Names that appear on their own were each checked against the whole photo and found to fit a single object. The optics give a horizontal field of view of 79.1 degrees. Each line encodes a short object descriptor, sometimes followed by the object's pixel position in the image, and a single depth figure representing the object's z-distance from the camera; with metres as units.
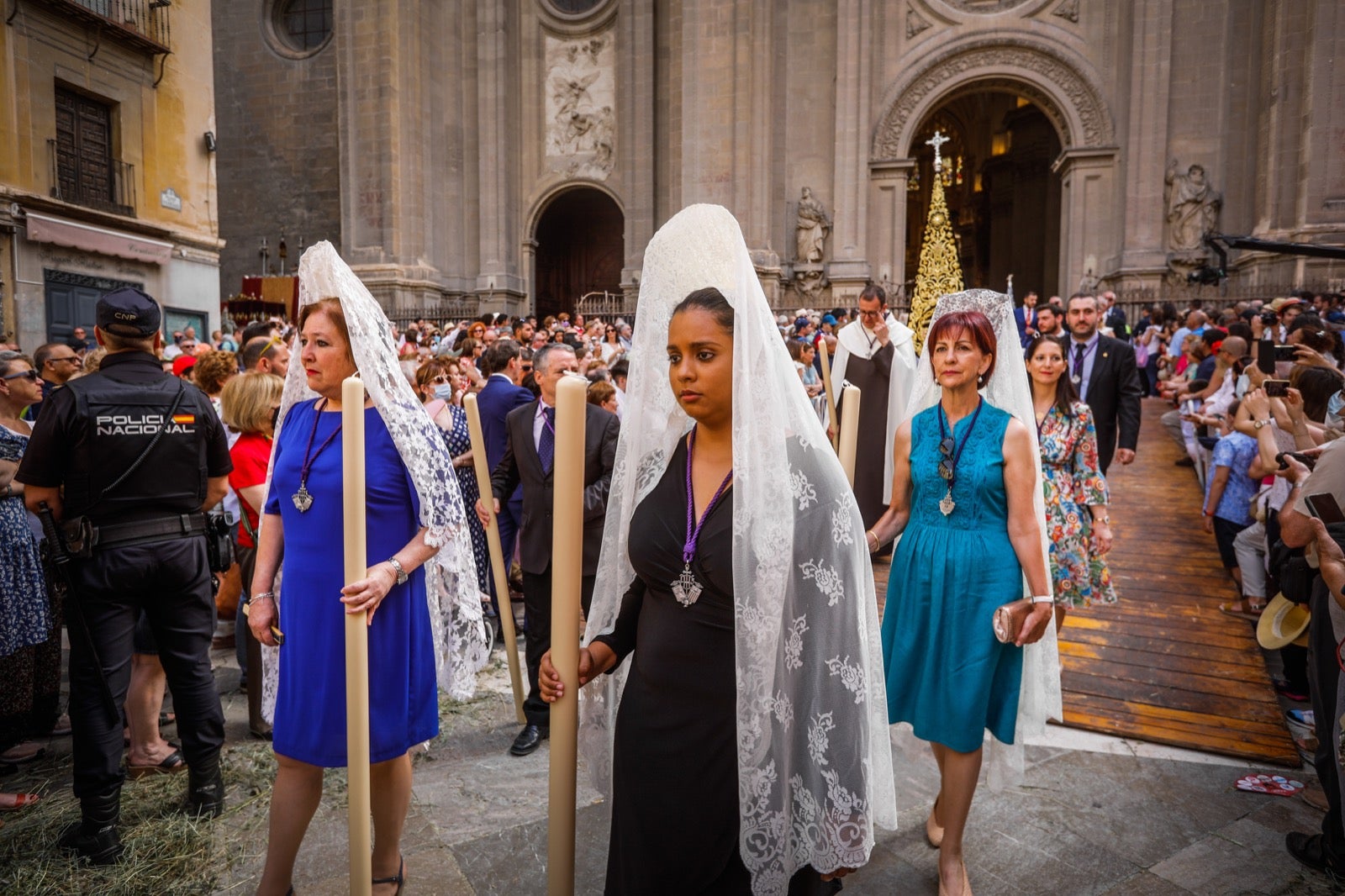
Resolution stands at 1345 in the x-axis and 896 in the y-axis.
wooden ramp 4.33
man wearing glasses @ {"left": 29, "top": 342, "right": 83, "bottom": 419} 5.22
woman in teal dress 2.94
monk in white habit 7.15
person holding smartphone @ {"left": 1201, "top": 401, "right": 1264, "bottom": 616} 6.22
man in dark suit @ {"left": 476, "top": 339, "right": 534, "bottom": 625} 5.74
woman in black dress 1.89
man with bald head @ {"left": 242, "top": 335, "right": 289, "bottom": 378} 4.98
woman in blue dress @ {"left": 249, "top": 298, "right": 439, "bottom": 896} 2.57
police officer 3.26
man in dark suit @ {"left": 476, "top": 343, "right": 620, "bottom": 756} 4.21
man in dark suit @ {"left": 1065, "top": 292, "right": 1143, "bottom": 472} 6.04
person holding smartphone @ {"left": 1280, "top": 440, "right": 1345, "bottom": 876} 2.96
